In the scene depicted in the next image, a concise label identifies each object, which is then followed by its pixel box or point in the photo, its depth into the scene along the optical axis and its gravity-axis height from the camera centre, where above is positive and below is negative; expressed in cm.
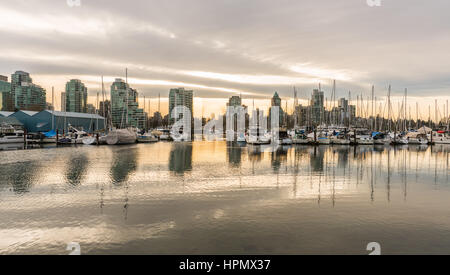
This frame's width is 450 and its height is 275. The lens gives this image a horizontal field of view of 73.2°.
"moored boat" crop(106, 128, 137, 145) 8762 -236
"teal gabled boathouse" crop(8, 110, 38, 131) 11338 +385
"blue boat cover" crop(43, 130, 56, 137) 9860 -182
